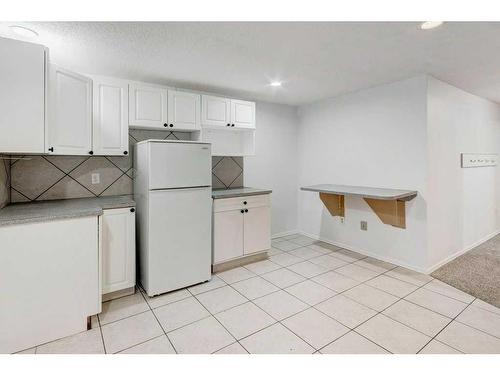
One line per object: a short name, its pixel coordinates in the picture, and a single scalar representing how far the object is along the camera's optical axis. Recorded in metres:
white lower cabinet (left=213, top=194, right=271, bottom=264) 2.98
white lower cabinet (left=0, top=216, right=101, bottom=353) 1.71
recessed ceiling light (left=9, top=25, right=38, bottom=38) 1.81
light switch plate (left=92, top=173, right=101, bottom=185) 2.82
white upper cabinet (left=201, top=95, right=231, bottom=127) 3.13
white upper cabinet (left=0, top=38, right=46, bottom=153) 1.77
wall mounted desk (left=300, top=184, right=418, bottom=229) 2.81
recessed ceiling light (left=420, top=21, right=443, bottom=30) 1.79
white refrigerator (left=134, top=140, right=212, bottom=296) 2.41
